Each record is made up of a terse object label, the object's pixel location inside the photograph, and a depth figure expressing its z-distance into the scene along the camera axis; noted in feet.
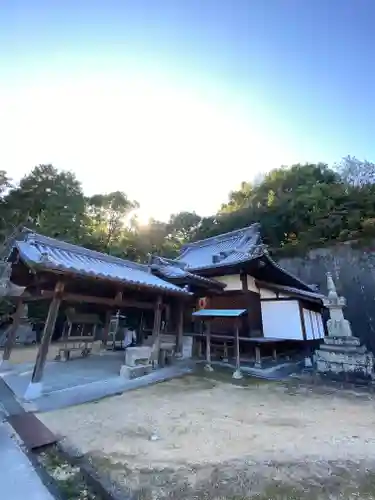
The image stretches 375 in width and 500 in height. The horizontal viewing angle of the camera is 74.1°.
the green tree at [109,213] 97.25
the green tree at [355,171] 87.71
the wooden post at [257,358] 28.55
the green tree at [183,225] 101.09
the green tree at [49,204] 74.23
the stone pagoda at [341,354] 24.18
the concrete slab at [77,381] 17.06
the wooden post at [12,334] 25.05
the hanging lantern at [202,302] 35.63
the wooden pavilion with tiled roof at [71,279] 18.22
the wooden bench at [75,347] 31.60
